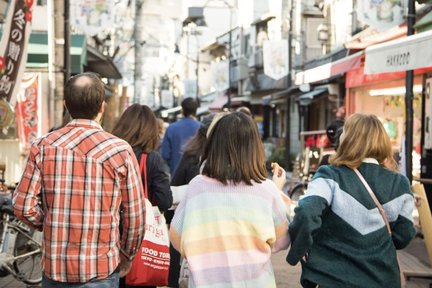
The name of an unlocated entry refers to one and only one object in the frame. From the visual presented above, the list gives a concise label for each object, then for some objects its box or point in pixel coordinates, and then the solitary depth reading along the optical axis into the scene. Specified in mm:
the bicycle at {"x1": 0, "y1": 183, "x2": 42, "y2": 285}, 7230
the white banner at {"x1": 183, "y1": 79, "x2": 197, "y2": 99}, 55766
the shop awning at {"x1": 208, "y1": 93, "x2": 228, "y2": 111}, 41719
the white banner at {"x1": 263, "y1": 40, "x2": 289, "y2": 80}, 27250
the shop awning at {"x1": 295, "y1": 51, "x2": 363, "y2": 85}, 15055
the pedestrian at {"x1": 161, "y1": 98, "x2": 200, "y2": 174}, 9562
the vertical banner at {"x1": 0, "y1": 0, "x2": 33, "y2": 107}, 8773
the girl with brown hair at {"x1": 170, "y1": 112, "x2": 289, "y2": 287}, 3604
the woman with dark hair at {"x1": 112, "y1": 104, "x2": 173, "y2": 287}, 5102
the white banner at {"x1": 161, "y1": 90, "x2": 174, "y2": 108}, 70562
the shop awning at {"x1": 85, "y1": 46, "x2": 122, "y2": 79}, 23875
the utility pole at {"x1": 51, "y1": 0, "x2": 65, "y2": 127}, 13141
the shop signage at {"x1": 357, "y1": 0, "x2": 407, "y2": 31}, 12367
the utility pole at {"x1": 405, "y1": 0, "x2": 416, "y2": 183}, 10008
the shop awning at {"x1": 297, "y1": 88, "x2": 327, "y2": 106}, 25523
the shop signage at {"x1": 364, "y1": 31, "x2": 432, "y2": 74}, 8227
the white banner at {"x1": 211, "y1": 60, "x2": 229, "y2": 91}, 37875
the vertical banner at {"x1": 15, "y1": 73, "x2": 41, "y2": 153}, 14941
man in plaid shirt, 3594
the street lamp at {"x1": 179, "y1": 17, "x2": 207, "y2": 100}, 43128
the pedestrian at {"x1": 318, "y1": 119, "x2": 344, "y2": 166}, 11537
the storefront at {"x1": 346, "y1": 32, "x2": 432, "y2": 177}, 8525
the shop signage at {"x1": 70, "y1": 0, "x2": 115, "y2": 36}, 17094
